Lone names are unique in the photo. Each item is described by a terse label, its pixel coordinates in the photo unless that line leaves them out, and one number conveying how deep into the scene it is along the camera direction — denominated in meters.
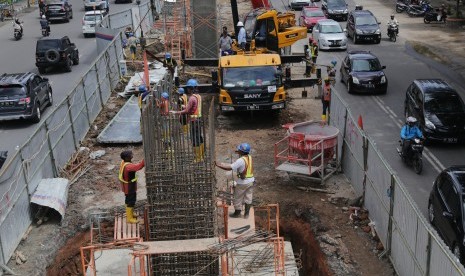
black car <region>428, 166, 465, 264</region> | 13.16
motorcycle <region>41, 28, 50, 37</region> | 47.91
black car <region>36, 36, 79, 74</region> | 34.25
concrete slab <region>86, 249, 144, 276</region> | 14.73
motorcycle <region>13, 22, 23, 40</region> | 47.75
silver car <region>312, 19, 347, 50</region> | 37.91
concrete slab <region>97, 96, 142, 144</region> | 22.61
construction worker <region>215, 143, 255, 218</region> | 13.75
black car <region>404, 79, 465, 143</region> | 21.17
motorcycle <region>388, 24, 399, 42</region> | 41.38
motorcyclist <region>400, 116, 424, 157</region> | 19.36
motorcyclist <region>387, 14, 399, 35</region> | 41.78
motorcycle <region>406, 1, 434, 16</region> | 51.47
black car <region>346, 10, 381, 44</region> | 40.25
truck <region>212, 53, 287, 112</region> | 24.31
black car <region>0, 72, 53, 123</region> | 24.84
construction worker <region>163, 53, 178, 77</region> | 28.51
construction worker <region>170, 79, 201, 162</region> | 13.44
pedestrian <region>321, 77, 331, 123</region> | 22.61
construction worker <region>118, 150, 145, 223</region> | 13.51
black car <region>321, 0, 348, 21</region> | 49.67
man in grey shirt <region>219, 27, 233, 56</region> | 29.62
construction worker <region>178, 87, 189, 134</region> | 17.59
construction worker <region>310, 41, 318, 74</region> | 32.06
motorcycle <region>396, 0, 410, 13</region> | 53.89
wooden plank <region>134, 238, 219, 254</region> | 12.17
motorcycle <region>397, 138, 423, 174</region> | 19.06
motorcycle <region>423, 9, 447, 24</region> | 47.88
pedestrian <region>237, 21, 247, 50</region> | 28.61
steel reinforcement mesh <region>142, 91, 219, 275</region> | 13.26
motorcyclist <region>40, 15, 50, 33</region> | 47.62
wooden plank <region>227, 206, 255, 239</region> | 13.44
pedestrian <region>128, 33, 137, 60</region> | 35.69
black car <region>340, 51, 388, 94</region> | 28.23
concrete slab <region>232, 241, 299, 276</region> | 13.81
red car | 44.34
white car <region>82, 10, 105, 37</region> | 46.44
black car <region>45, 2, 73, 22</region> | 54.28
